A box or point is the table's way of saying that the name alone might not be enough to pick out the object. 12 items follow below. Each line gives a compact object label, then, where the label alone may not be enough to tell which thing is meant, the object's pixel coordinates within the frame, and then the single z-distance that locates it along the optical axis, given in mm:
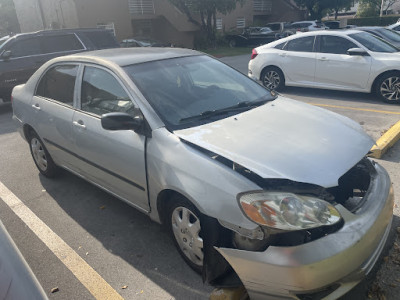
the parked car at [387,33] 9688
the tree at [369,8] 41844
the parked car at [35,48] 9094
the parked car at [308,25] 24250
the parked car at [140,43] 18062
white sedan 7121
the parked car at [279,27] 24950
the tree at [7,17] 34375
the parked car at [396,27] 13776
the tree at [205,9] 23547
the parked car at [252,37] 24091
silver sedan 2094
